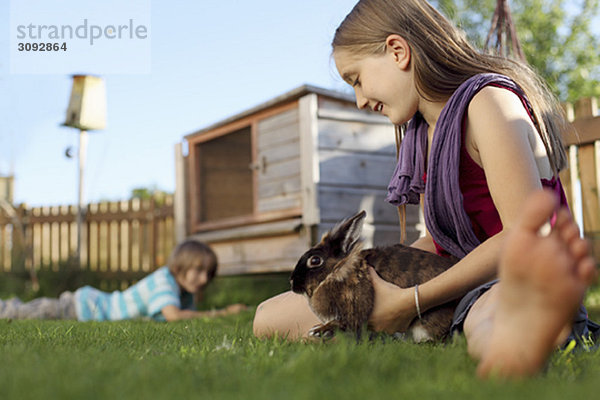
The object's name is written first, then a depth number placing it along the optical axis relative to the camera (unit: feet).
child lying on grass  16.10
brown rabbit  6.89
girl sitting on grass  6.56
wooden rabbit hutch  17.74
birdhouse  28.94
